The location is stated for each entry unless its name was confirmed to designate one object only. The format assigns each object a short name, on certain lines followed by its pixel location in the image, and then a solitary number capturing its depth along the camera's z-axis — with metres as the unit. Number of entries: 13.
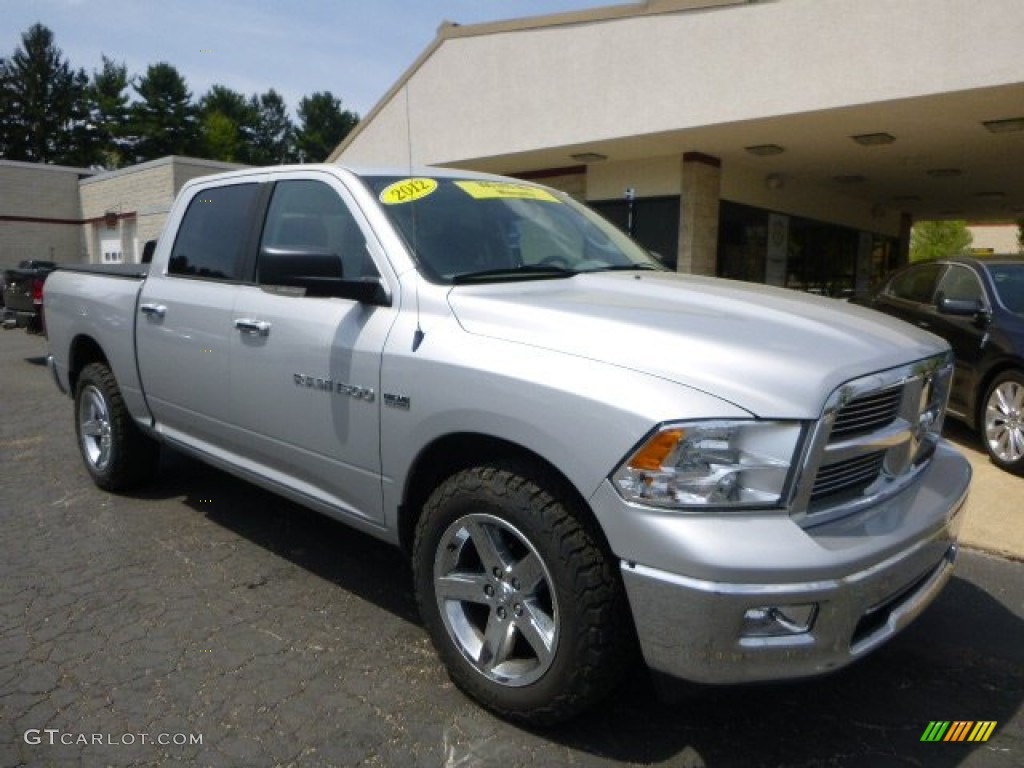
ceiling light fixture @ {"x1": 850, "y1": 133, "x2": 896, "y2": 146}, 11.54
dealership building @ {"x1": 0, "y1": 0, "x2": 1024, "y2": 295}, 9.31
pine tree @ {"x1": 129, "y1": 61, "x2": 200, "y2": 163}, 67.31
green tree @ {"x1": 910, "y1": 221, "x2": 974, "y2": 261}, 43.84
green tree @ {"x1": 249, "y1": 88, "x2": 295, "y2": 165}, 85.62
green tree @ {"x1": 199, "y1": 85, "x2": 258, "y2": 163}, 73.38
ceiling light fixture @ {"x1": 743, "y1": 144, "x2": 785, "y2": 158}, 12.67
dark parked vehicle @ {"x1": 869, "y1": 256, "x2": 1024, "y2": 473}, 5.91
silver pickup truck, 2.07
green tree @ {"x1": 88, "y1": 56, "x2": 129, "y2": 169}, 67.38
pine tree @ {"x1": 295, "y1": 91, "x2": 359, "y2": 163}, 80.31
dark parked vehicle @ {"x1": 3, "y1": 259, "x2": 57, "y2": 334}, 11.27
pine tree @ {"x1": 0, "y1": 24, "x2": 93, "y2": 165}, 66.06
